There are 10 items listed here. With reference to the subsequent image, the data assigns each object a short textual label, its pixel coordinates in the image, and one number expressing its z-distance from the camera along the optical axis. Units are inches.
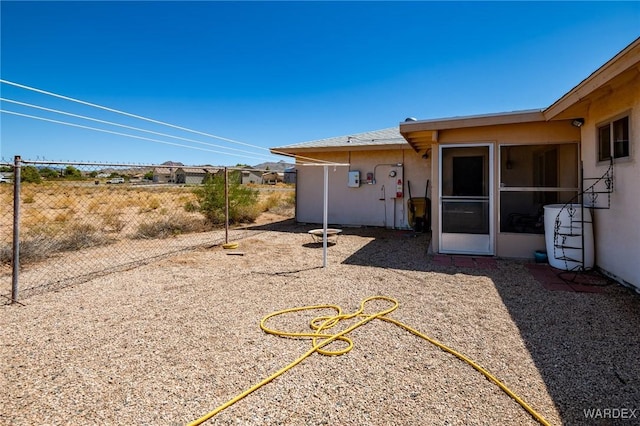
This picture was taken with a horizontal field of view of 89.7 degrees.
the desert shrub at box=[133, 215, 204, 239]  345.1
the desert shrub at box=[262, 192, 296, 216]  615.3
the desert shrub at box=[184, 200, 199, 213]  469.8
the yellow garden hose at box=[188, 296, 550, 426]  79.0
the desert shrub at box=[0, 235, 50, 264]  226.4
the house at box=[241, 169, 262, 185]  2158.0
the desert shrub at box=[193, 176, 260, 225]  425.1
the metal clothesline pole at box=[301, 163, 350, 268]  212.5
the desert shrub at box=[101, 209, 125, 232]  384.6
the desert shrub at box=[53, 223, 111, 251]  275.3
